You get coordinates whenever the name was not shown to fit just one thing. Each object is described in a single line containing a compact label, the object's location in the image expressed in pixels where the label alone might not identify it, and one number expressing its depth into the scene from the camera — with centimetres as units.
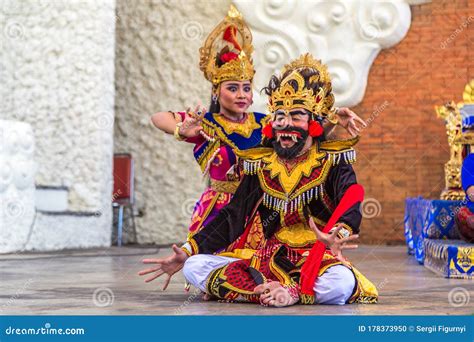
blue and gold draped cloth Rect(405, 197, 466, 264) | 1359
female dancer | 958
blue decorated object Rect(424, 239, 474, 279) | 1149
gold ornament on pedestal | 1455
